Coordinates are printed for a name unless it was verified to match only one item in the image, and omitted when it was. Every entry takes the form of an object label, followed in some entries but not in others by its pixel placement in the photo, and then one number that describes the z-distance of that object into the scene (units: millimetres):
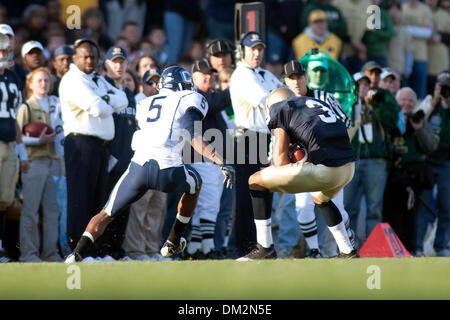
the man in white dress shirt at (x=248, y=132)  18078
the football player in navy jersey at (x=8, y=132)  18031
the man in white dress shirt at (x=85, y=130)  17531
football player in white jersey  15414
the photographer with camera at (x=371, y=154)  20469
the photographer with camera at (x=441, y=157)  21750
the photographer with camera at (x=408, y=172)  21437
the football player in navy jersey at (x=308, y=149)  15195
